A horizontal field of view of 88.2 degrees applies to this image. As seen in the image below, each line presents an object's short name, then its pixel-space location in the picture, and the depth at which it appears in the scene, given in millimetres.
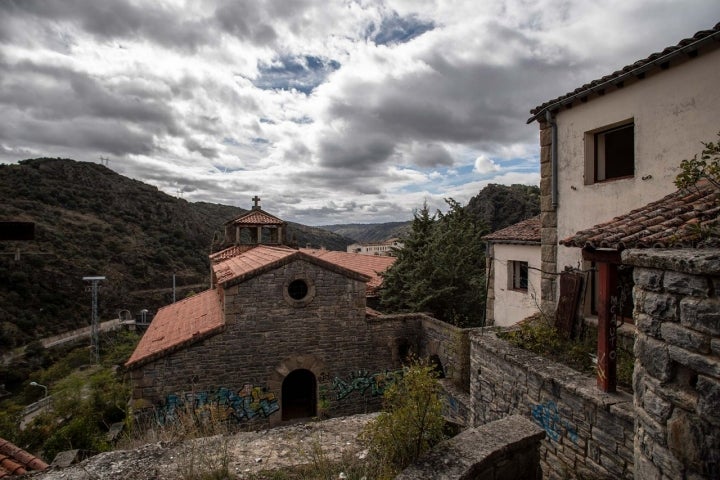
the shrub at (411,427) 3557
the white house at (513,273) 10227
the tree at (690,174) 3423
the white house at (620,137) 4867
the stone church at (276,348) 9508
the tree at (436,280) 14266
